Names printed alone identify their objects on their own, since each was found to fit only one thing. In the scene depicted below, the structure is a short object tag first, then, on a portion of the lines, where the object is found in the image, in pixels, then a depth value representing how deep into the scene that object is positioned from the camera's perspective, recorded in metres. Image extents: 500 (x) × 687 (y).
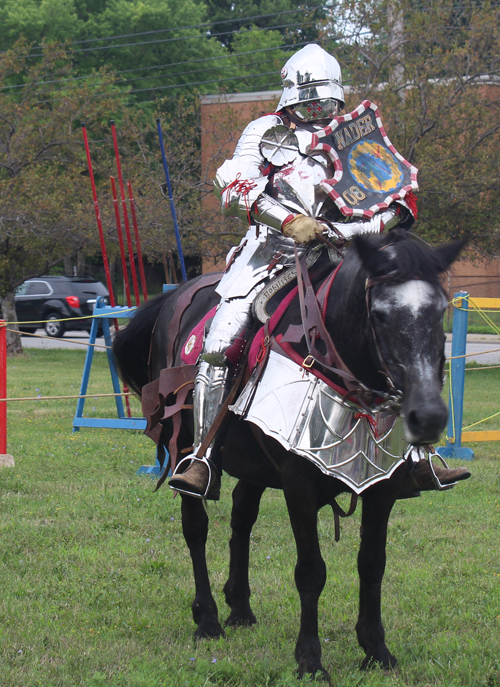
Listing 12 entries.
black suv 47.97
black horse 5.54
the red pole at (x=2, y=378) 14.49
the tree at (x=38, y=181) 35.06
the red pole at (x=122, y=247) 15.13
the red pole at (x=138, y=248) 14.60
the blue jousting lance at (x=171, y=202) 13.68
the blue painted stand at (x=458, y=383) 16.45
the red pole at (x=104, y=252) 14.56
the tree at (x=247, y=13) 79.06
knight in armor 7.54
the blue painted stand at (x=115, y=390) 17.08
